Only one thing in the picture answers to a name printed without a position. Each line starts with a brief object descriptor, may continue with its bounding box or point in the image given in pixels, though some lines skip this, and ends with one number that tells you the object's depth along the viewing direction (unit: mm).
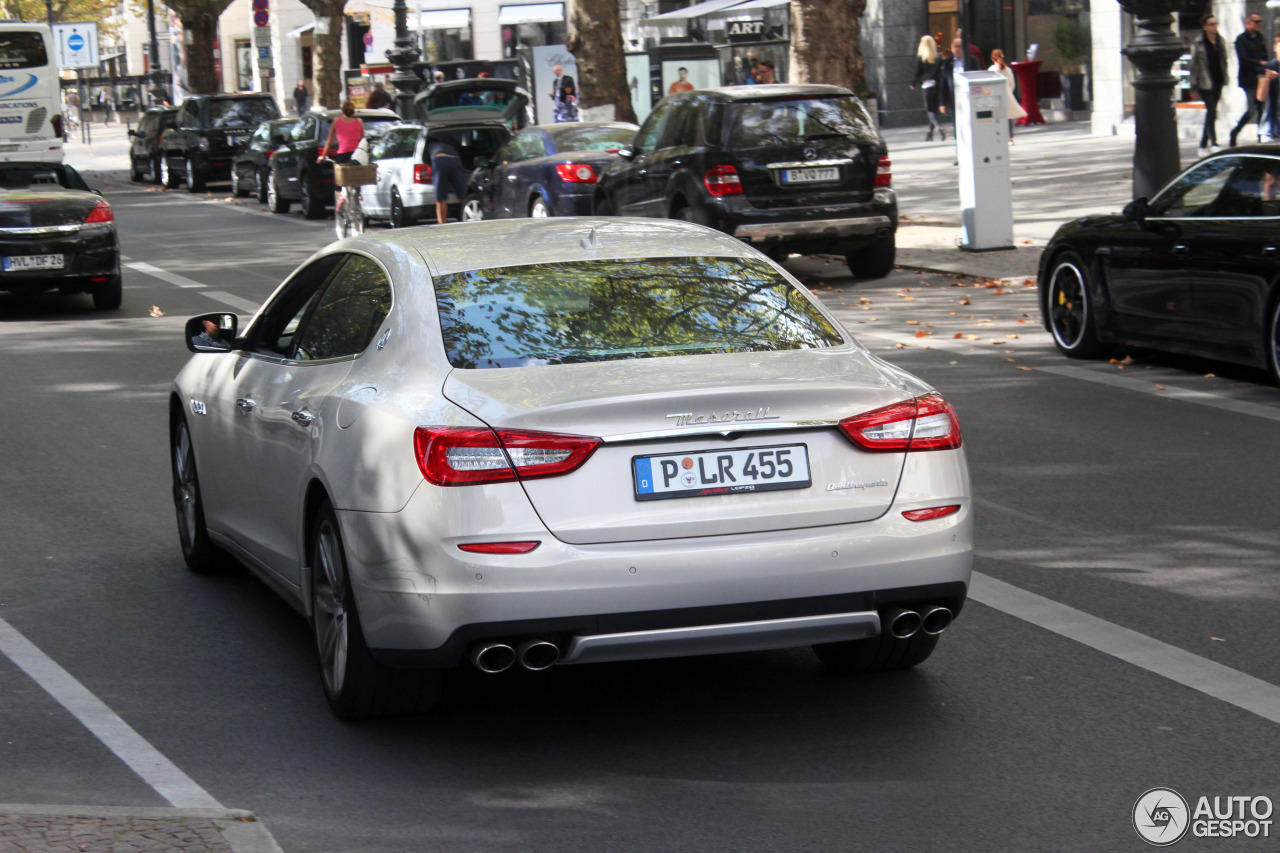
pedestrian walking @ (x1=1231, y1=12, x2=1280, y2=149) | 26312
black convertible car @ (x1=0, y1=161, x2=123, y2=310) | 16406
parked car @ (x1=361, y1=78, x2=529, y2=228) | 24328
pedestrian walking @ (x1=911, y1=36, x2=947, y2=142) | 34844
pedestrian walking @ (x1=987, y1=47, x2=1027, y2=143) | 25875
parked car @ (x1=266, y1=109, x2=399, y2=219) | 28109
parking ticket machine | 17500
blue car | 19984
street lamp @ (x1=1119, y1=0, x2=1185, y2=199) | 15500
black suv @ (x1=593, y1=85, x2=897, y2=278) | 16250
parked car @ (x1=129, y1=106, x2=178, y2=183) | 39375
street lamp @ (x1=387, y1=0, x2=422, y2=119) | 40812
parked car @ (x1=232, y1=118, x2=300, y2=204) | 31797
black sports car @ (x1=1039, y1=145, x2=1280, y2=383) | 10430
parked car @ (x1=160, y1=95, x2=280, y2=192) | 36312
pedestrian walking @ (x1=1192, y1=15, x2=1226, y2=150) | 26312
